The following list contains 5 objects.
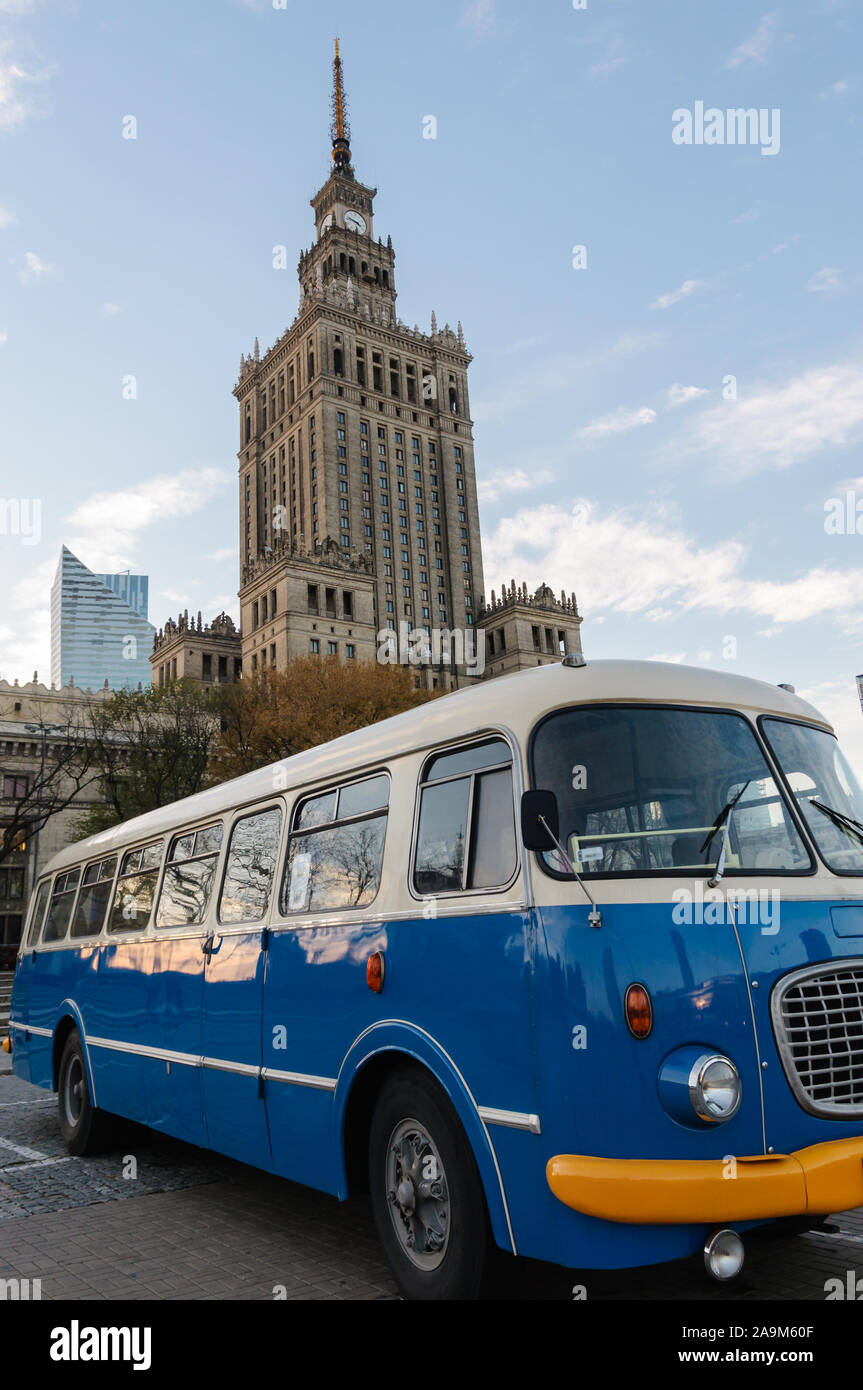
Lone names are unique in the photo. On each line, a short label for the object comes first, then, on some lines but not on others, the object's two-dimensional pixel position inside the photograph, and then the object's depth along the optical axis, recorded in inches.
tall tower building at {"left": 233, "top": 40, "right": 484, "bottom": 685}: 4471.0
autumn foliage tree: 1648.6
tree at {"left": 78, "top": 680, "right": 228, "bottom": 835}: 1643.7
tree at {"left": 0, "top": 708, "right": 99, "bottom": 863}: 1545.3
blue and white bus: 150.5
